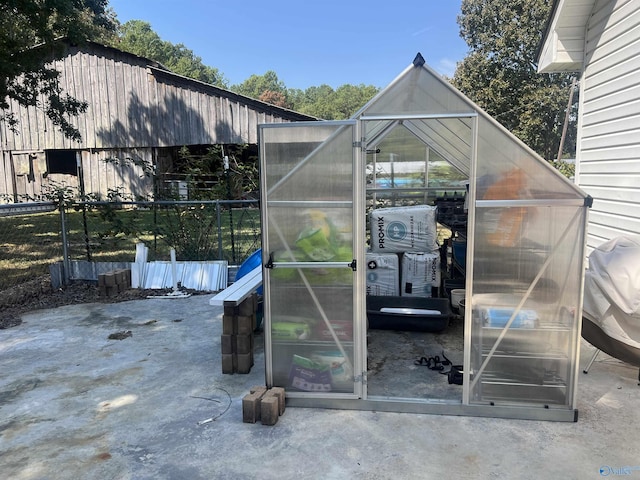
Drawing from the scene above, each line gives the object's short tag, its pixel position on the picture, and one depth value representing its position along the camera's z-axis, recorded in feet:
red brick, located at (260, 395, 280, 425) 9.93
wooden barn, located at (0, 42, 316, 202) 49.83
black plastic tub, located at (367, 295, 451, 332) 15.24
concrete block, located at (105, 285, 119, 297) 21.12
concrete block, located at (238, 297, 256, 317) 12.92
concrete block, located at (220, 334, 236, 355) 12.78
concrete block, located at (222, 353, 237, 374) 12.84
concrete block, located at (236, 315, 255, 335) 12.71
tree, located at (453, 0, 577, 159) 70.59
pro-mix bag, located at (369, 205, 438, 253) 17.06
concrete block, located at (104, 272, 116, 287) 21.08
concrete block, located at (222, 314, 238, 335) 12.81
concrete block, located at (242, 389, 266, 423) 10.09
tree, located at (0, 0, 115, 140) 26.14
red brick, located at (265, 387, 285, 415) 10.39
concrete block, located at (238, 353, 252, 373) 12.76
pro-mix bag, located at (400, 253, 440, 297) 16.71
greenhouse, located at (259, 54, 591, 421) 9.75
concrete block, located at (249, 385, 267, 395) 10.68
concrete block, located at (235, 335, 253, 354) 12.72
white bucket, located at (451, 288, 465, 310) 15.33
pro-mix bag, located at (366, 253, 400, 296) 16.97
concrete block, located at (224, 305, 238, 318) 12.87
